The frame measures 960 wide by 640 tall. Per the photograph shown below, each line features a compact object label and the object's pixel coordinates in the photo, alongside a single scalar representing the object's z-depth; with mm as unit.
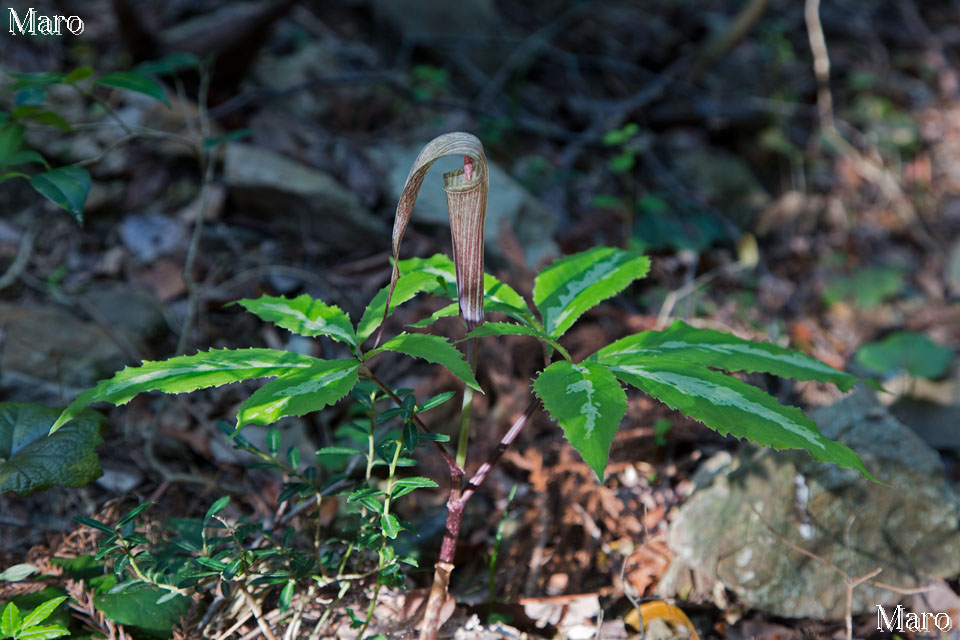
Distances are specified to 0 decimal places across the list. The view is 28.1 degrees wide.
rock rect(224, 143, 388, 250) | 1640
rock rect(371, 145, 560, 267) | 1735
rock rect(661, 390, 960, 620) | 1083
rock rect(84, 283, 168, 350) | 1306
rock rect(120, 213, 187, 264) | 1587
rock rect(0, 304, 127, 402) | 1180
